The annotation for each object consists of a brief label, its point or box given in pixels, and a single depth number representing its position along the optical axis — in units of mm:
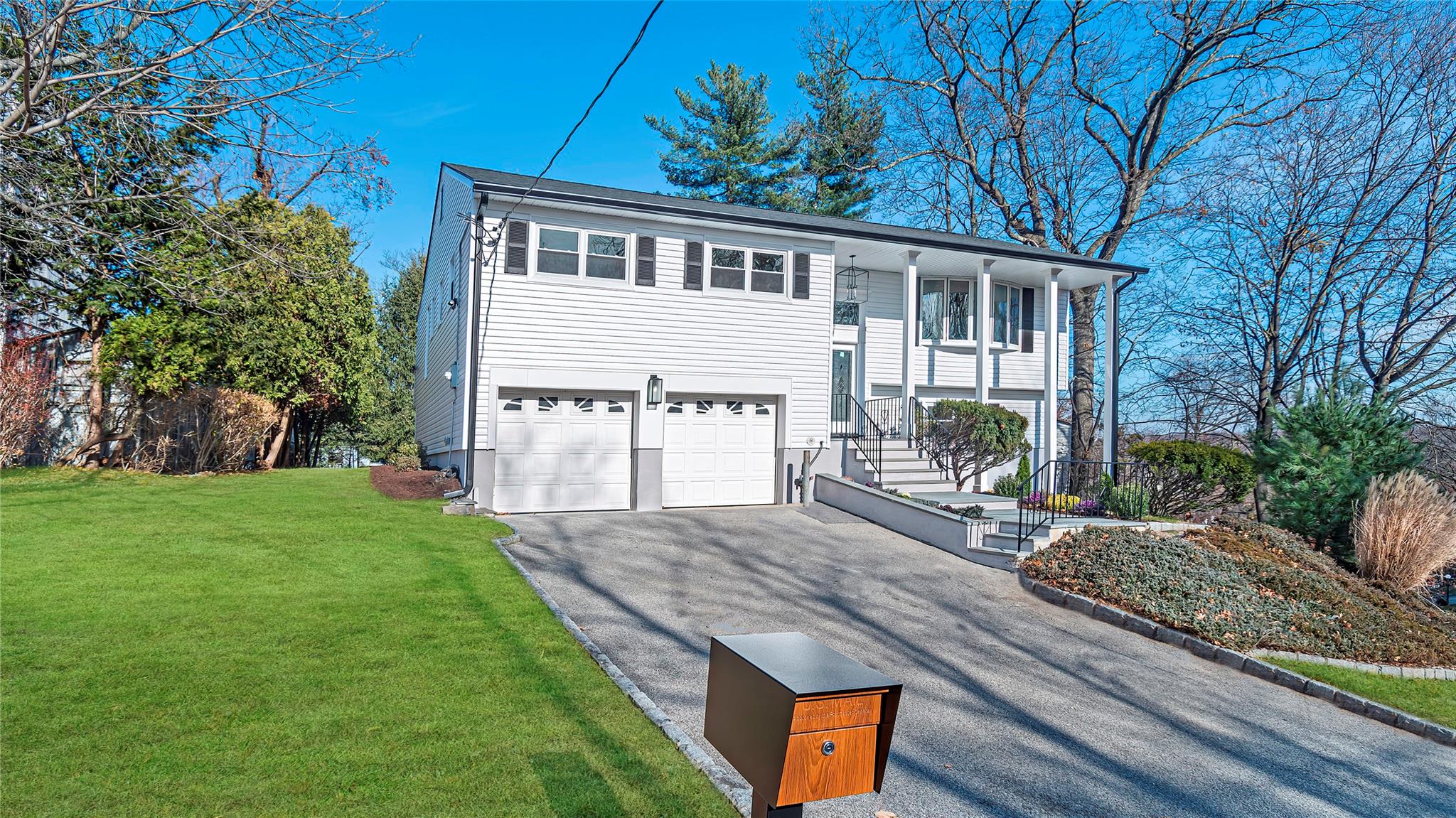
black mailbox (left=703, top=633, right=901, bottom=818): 1766
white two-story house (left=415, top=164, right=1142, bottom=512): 12508
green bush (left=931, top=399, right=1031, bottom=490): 14633
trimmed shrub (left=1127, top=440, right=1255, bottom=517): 13727
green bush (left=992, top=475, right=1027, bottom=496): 15555
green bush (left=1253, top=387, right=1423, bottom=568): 10977
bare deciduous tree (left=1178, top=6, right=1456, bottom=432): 17484
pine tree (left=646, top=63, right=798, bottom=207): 28578
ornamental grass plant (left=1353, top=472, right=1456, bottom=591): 9852
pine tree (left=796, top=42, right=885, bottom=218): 27656
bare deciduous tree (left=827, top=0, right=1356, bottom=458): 20641
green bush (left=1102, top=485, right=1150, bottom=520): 12508
